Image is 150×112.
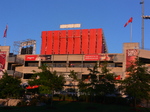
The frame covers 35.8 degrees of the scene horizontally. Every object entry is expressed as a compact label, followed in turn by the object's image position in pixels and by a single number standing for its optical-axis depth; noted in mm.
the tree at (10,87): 32625
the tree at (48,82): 32219
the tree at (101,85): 33812
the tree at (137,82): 32459
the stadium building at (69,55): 52250
